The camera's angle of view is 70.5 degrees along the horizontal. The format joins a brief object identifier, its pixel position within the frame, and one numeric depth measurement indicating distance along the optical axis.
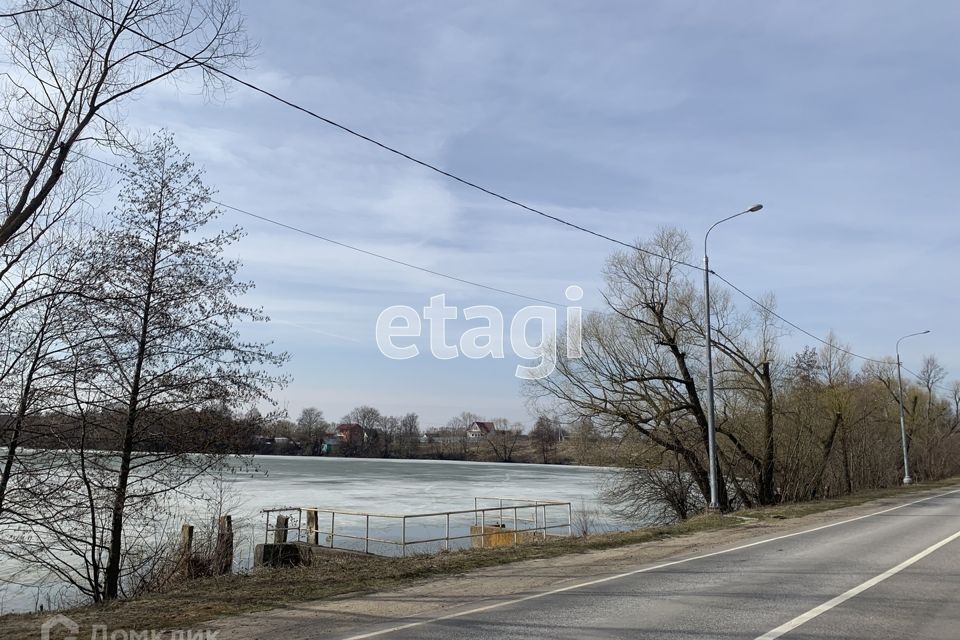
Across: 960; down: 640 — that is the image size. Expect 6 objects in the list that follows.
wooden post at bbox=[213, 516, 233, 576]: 12.11
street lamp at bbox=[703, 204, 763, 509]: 19.70
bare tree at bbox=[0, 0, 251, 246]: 8.25
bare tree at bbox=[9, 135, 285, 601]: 10.49
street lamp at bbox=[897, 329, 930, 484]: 39.00
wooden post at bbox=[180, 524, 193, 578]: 12.11
